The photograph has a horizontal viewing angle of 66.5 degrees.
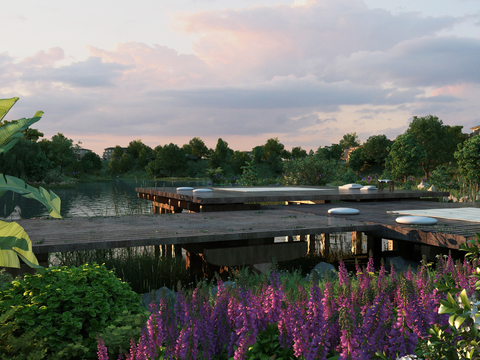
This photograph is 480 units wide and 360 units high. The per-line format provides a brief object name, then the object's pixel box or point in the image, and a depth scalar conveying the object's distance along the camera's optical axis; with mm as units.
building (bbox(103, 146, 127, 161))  127200
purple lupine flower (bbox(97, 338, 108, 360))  1617
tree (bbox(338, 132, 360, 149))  81688
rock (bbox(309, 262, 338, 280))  4565
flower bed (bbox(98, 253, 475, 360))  1646
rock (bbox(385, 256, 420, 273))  5431
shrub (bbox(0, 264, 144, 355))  2572
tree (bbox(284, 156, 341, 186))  18375
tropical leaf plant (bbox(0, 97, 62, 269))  2357
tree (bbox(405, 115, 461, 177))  36625
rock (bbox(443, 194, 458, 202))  12408
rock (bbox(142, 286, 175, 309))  3582
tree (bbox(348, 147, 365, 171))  57281
